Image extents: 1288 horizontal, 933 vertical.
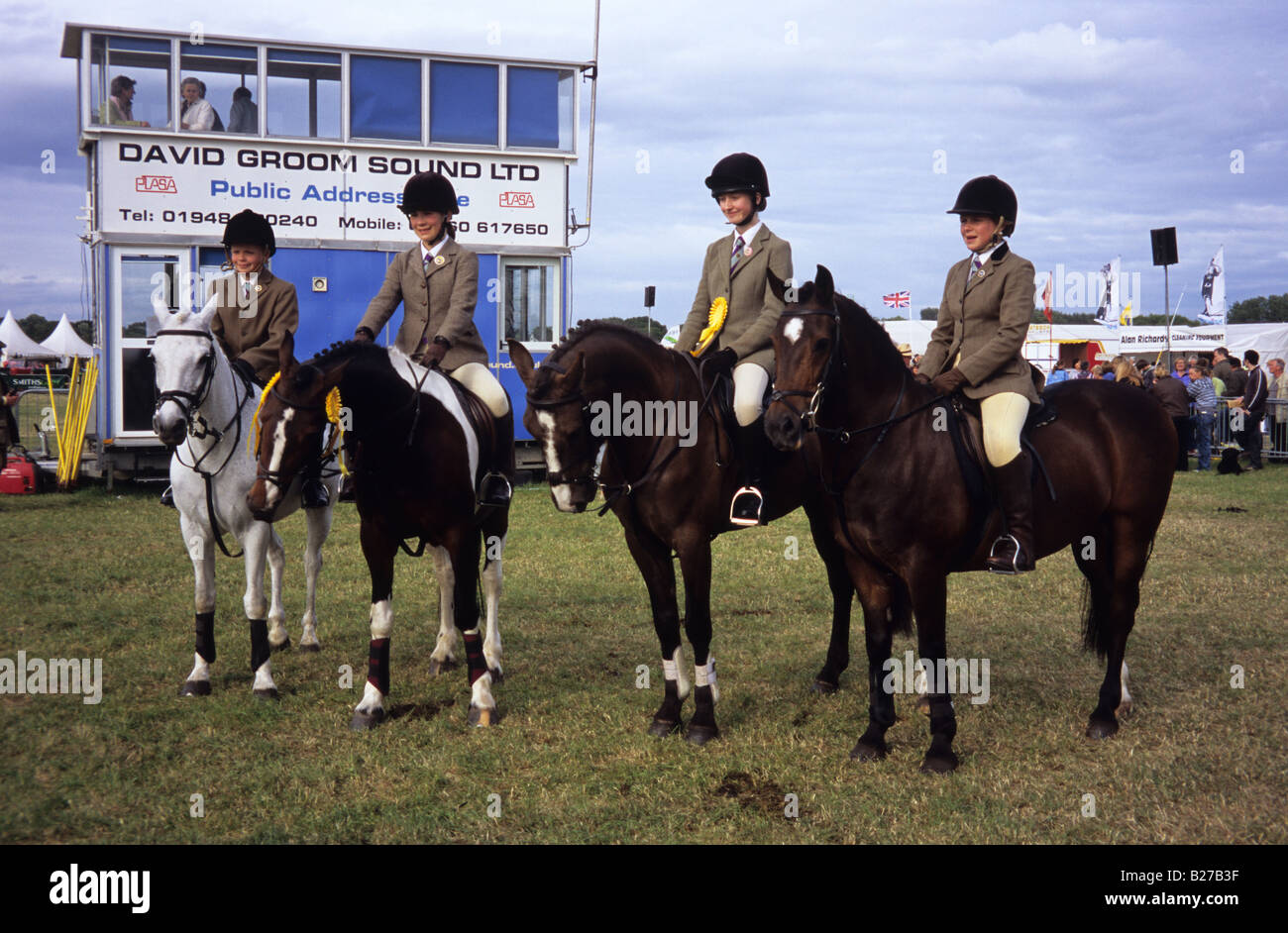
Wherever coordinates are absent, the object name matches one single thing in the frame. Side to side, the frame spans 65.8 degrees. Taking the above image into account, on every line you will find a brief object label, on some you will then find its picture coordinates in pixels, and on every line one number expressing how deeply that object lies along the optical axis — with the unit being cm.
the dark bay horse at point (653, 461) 539
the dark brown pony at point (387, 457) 553
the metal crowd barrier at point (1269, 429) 2314
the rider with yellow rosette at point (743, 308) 606
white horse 624
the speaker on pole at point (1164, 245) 1962
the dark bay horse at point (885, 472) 508
